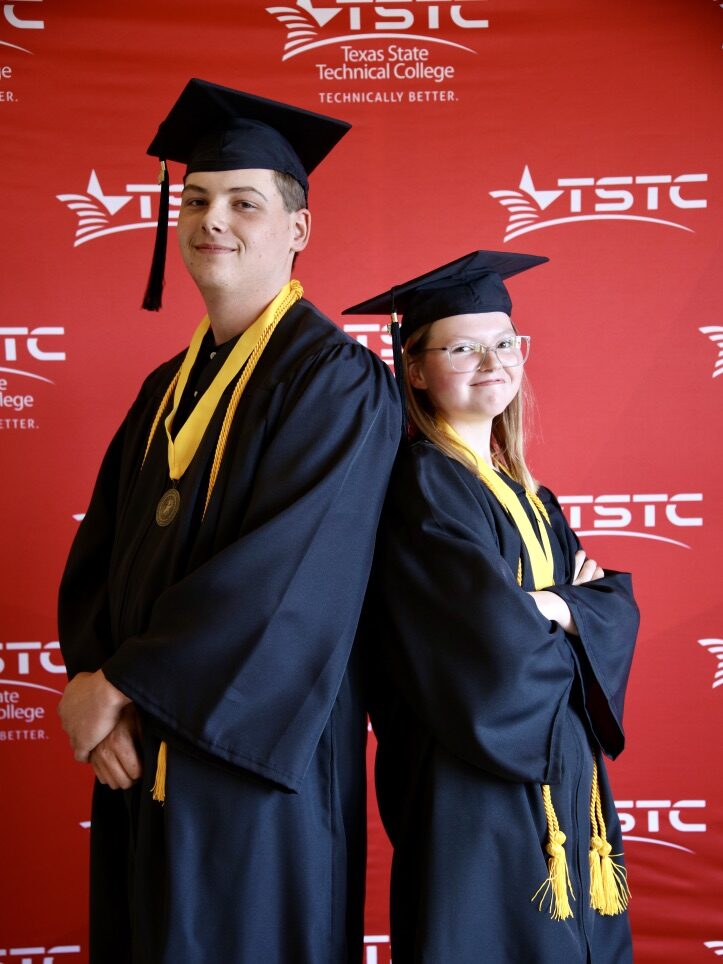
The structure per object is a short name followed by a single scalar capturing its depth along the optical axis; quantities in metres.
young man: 1.57
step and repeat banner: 2.95
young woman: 1.73
